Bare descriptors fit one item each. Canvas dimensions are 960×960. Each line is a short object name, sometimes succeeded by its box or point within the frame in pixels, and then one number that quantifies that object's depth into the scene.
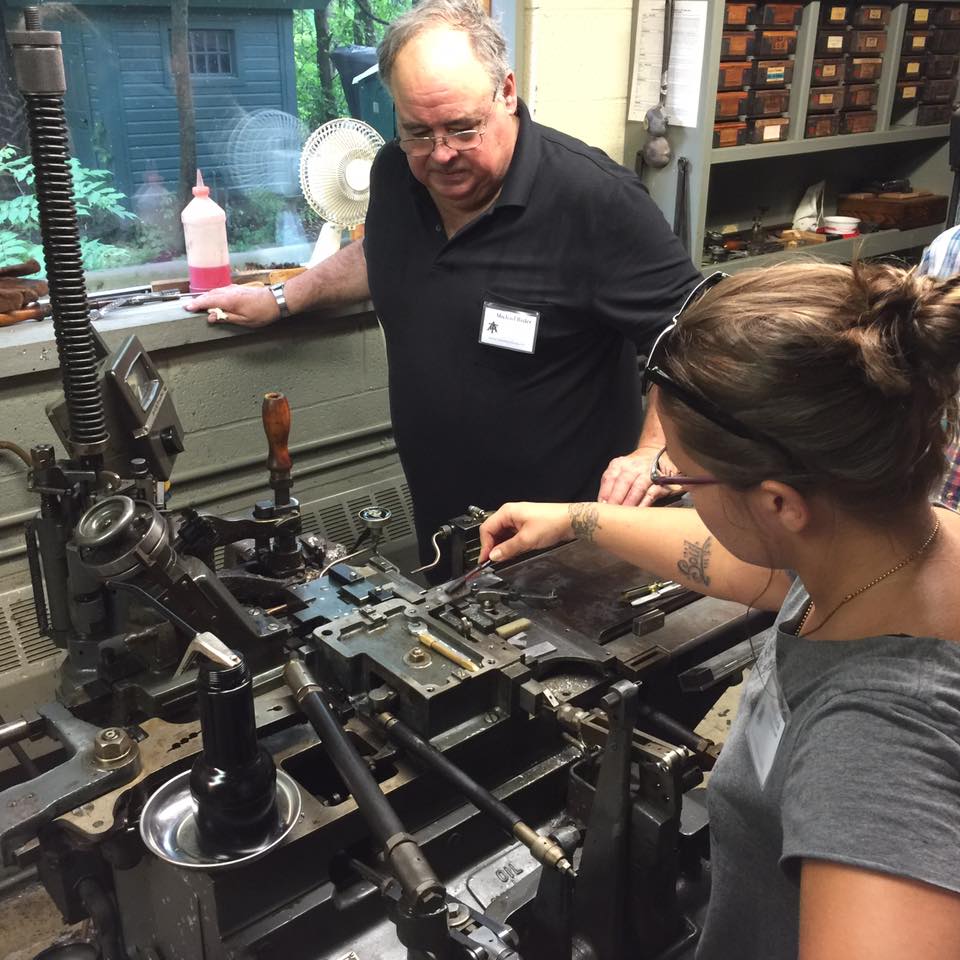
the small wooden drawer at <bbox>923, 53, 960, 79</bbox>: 3.67
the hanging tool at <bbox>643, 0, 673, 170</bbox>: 2.90
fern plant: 2.35
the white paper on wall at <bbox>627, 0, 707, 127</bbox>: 2.86
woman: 0.68
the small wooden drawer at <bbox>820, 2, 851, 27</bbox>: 3.16
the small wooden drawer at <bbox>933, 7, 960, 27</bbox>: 3.59
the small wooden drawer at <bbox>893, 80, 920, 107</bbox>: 3.62
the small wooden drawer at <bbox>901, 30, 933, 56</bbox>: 3.53
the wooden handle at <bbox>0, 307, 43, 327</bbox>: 2.22
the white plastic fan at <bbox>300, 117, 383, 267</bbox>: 2.54
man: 1.81
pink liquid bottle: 2.54
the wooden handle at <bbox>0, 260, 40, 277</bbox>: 2.29
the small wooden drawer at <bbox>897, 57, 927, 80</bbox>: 3.57
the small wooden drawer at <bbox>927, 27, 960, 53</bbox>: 3.63
